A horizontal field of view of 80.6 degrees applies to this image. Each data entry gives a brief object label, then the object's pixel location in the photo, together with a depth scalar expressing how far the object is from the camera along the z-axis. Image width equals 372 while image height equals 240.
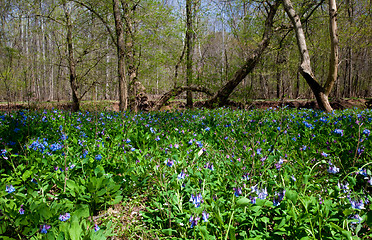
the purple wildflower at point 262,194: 1.20
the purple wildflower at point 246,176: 1.56
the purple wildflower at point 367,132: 2.49
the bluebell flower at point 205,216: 1.10
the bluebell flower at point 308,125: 3.33
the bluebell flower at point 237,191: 1.21
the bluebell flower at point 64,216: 1.10
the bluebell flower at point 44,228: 1.01
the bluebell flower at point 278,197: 1.12
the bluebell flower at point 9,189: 1.34
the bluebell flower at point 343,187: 1.26
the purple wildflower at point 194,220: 1.11
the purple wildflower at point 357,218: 1.08
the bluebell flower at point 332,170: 1.36
